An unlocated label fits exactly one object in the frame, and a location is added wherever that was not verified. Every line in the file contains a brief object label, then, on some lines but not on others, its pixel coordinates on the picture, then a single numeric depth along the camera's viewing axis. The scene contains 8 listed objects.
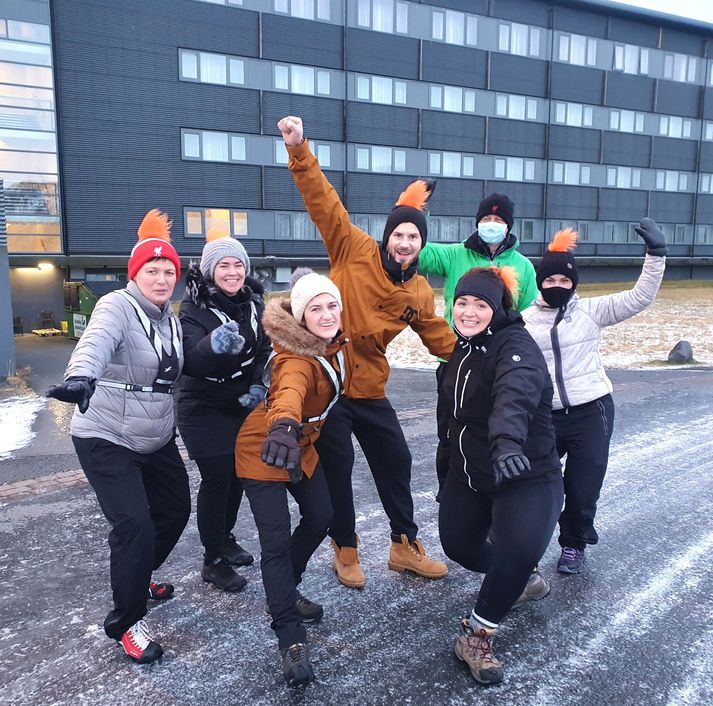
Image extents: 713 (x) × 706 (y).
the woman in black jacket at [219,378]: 3.59
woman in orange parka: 2.96
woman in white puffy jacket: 4.07
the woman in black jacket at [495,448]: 2.97
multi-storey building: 26.58
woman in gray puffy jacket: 2.97
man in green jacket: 4.42
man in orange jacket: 3.68
